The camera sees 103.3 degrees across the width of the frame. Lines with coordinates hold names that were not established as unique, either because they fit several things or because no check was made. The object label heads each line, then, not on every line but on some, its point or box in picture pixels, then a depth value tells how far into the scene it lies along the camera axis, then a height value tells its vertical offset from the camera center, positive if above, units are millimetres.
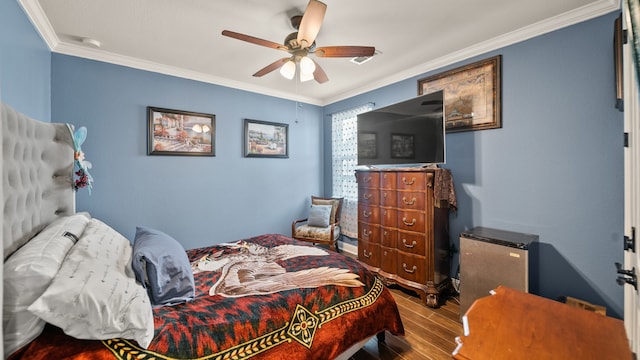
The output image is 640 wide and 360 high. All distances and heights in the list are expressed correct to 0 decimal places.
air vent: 2939 +1430
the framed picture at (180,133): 3141 +633
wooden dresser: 2639 -575
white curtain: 4184 +316
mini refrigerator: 2053 -707
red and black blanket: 1058 -711
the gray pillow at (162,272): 1379 -520
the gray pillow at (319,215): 3928 -548
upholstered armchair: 3723 -698
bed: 950 -600
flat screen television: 2637 +557
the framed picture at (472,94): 2624 +941
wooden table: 853 -572
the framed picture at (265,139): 3910 +673
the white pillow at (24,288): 887 -388
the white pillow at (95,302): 918 -471
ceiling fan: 1736 +1099
